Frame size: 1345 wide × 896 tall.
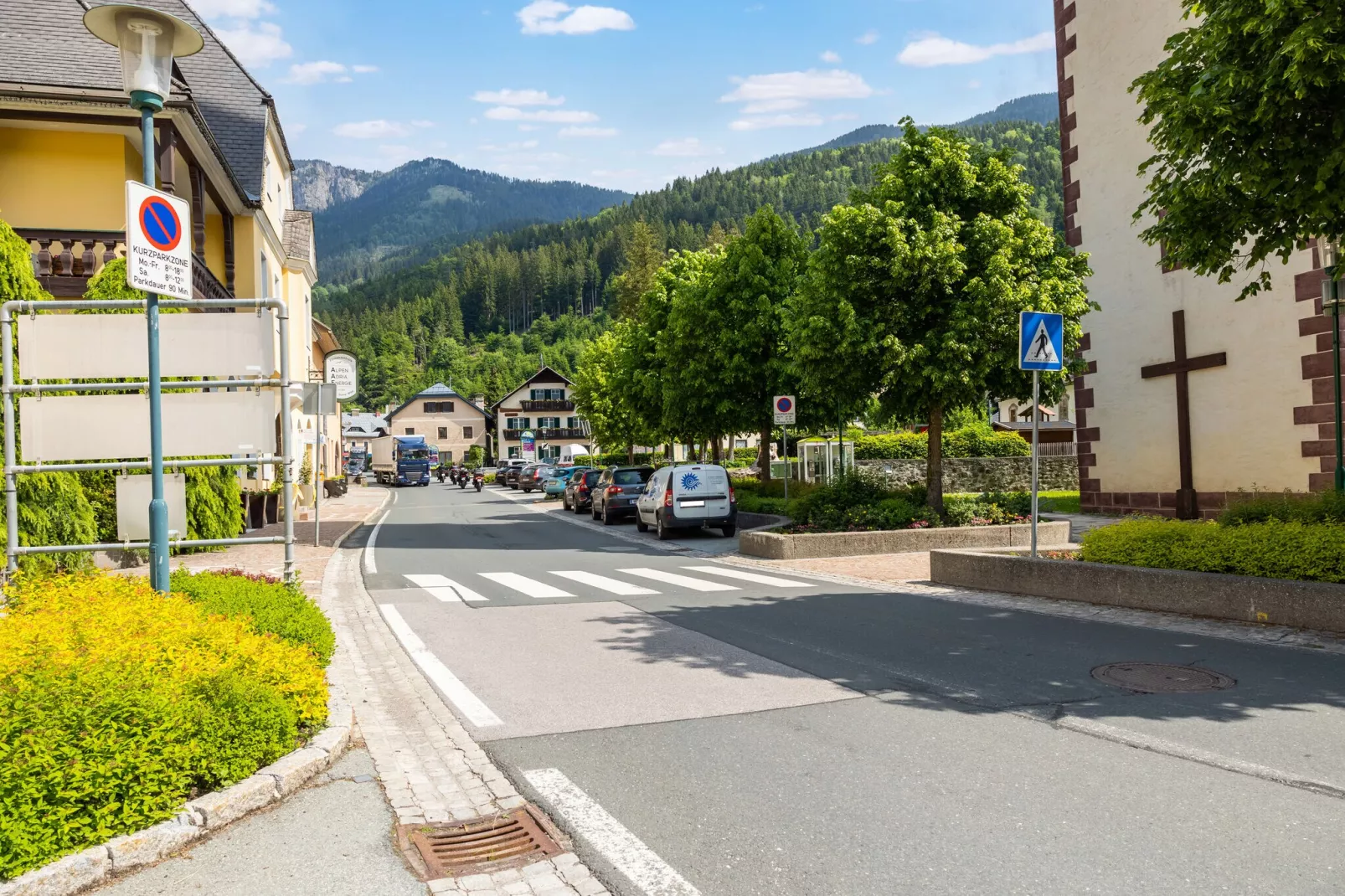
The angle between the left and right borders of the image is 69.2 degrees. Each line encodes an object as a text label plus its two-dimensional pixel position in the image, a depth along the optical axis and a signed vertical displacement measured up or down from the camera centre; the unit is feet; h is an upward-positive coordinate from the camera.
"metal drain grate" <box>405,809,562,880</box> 12.84 -5.32
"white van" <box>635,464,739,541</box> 68.44 -3.33
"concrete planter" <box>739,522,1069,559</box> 52.29 -5.04
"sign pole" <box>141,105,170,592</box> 21.88 +0.40
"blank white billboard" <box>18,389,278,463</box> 25.44 +1.08
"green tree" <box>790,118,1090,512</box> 53.62 +9.12
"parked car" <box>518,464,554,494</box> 166.91 -3.46
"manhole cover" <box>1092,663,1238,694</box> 21.26 -5.38
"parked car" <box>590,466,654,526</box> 87.30 -3.31
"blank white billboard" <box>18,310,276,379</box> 25.29 +3.18
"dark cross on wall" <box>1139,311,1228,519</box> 59.16 +1.24
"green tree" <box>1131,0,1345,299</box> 24.25 +8.38
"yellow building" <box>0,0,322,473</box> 59.26 +21.61
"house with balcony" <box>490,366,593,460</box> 376.27 +16.98
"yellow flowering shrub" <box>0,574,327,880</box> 12.29 -3.62
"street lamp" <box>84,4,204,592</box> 20.63 +8.81
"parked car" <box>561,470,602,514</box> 103.09 -3.67
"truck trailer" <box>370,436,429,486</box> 235.20 +0.01
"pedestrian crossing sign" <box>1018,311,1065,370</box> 38.06 +4.12
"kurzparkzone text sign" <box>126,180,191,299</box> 20.59 +4.94
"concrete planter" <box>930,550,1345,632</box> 26.99 -4.74
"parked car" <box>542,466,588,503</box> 139.33 -3.96
